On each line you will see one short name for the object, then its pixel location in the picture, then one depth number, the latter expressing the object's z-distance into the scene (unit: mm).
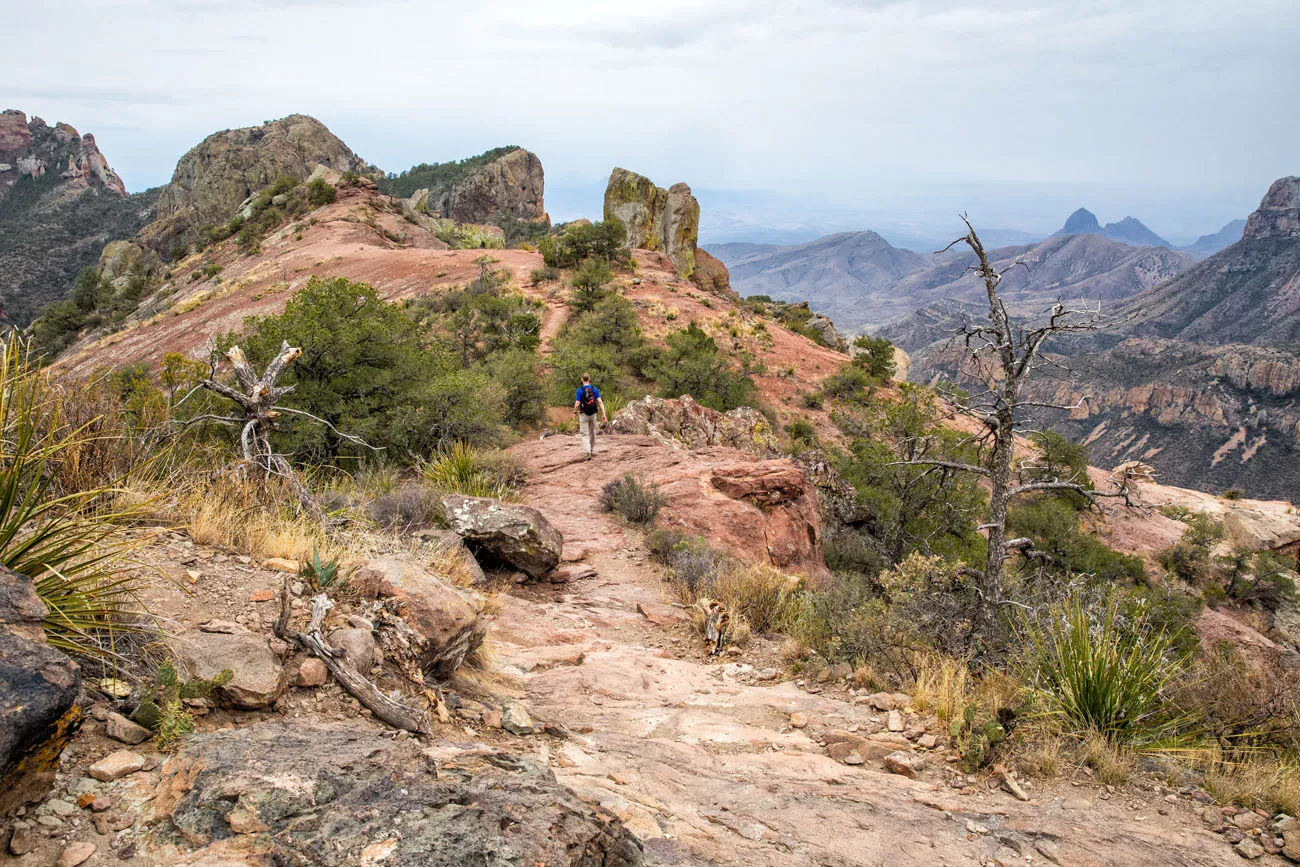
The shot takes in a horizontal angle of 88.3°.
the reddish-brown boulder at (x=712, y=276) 46031
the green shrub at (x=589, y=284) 26969
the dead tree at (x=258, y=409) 6148
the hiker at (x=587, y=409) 12164
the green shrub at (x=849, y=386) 26695
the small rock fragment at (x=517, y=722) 4090
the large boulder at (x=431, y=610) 4430
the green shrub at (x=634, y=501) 10234
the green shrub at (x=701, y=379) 21156
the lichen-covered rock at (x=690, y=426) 14578
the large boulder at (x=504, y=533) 7988
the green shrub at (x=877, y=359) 30734
